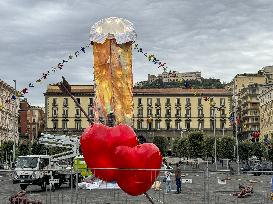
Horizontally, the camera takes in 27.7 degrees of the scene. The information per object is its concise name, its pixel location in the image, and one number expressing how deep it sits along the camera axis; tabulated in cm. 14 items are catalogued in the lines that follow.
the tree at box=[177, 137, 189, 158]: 9182
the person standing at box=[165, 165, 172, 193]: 2843
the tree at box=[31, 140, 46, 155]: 8755
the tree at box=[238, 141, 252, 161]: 7962
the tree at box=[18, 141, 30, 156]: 8951
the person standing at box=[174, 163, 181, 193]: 2989
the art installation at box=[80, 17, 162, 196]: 1286
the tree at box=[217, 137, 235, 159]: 8256
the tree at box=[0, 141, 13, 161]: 8550
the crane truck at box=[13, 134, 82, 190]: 2894
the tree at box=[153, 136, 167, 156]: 11931
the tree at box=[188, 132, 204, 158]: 8469
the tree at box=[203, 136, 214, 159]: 8835
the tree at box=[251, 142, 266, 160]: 8056
